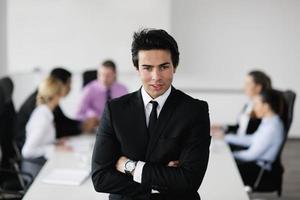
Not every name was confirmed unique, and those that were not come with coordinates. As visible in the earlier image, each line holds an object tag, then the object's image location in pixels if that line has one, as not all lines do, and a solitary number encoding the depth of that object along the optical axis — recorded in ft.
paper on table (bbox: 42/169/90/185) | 8.61
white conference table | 7.95
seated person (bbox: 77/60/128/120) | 14.53
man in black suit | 5.68
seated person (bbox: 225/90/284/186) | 11.50
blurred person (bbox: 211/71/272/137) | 12.85
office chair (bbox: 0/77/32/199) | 10.81
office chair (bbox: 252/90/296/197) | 11.66
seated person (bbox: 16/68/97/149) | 11.44
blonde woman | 10.52
